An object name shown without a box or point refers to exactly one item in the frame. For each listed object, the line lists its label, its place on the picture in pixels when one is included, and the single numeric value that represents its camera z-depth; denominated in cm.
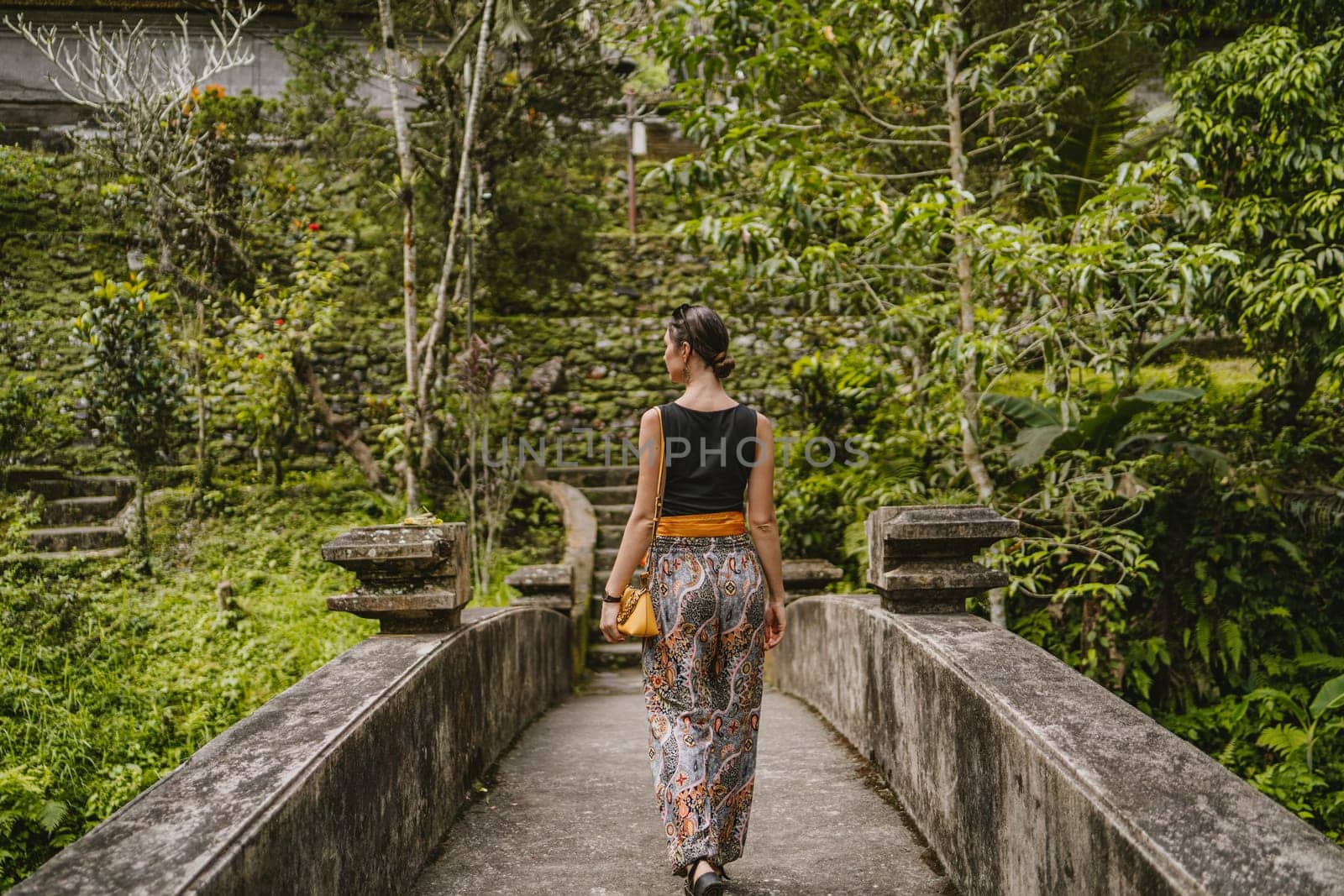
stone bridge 189
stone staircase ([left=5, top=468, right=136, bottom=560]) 863
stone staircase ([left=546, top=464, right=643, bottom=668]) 864
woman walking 303
